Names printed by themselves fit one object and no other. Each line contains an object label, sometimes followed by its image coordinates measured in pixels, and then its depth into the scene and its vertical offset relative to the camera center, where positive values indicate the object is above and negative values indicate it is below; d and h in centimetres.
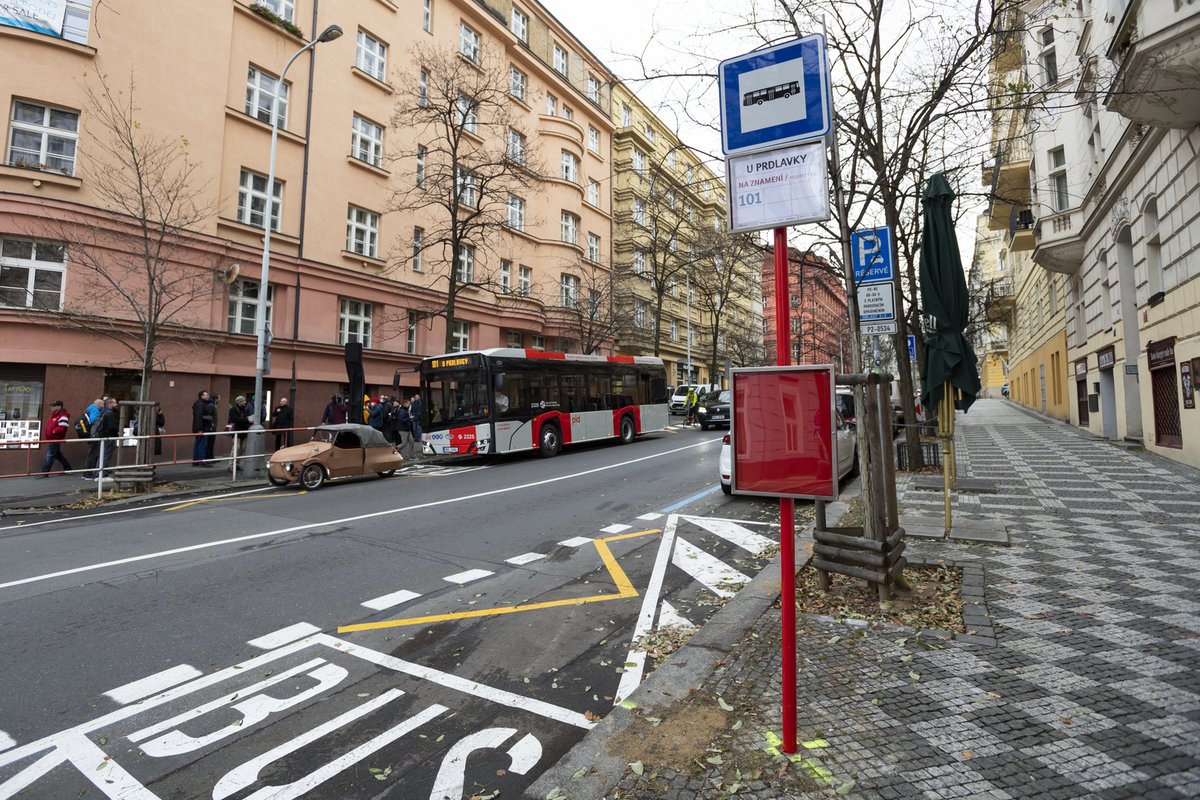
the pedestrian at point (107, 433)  1202 -22
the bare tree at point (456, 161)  2127 +1118
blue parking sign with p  802 +241
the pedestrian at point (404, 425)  1983 +2
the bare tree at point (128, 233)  1506 +502
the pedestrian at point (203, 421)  1514 +9
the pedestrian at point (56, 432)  1394 -20
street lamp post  1529 +278
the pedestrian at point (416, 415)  2106 +38
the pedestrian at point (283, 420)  1783 +15
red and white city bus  1656 +77
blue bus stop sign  289 +167
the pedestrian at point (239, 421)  1605 +10
